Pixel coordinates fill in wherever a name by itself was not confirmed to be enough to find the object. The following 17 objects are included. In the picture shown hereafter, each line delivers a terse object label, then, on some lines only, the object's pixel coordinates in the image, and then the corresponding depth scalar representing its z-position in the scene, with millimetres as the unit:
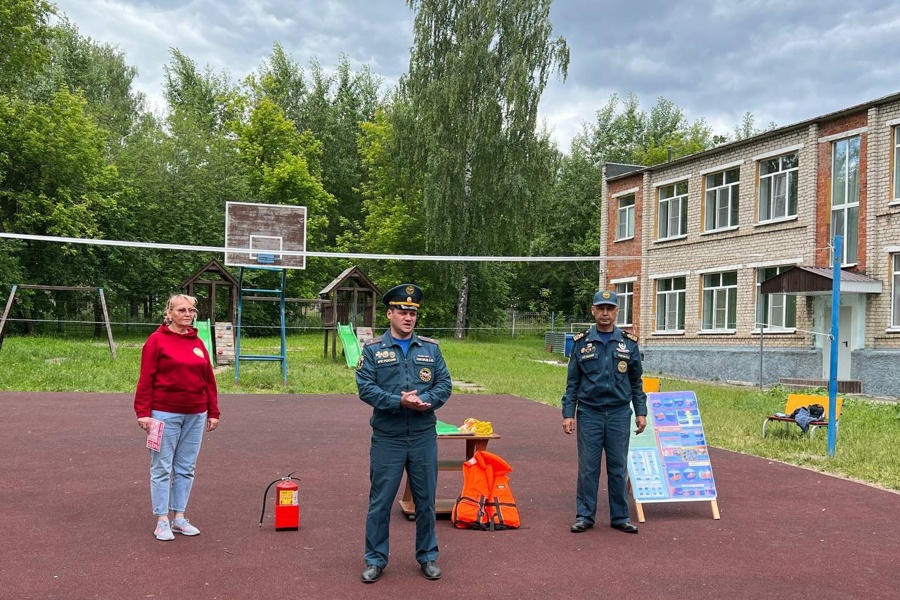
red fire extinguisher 6332
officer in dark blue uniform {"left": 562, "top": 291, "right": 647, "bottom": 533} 6648
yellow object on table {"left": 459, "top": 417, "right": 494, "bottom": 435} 7109
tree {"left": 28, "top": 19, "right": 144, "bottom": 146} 39562
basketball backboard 20594
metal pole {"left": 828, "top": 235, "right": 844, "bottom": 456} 10406
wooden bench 11594
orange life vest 6586
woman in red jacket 5977
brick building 20281
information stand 7273
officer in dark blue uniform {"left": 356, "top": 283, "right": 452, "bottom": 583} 5258
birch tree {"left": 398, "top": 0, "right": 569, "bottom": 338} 34031
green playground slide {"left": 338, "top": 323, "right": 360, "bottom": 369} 25750
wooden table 6914
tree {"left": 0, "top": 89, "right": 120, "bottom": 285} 32375
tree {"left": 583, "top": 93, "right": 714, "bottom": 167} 55156
